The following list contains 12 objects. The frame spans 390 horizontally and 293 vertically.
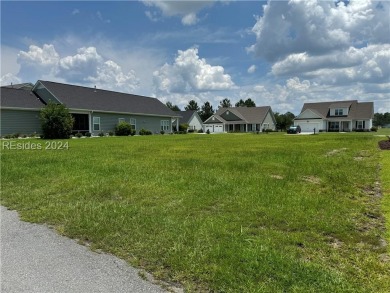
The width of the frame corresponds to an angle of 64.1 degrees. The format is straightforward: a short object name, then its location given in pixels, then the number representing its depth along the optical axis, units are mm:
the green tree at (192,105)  94312
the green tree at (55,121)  26812
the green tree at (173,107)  97406
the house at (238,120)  65938
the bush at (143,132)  40219
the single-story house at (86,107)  28855
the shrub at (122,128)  35875
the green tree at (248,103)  96000
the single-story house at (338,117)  58000
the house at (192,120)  65000
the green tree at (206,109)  92156
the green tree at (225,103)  100238
